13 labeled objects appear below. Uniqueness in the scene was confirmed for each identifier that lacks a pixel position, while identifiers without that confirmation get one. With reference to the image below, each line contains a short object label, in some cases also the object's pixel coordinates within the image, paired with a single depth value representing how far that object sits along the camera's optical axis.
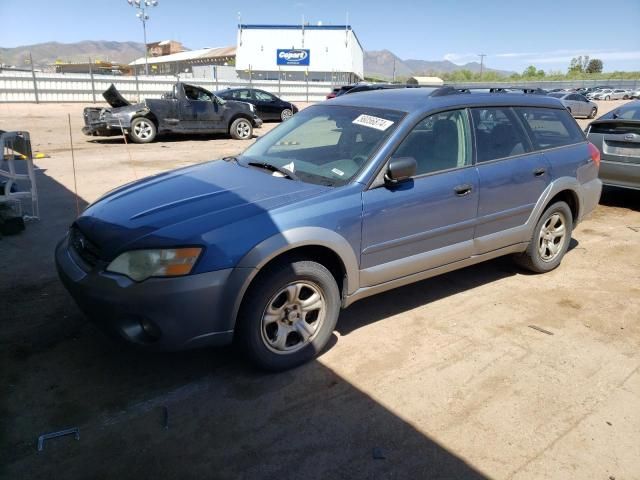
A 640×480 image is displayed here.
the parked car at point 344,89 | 21.22
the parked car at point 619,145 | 7.27
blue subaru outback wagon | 2.82
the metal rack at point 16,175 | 5.96
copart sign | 62.50
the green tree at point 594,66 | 118.88
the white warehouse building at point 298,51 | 61.31
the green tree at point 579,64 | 120.25
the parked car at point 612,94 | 52.65
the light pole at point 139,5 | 38.50
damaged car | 13.09
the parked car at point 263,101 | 20.00
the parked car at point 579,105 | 29.61
